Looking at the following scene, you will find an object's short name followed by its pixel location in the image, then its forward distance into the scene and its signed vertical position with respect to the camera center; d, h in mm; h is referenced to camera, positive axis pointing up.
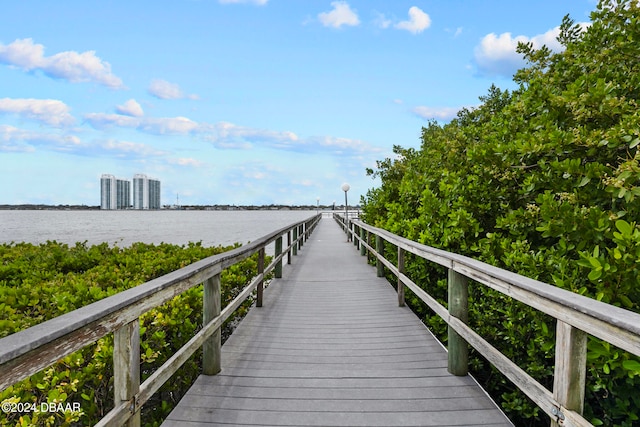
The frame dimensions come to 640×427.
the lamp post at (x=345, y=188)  26516 +1053
